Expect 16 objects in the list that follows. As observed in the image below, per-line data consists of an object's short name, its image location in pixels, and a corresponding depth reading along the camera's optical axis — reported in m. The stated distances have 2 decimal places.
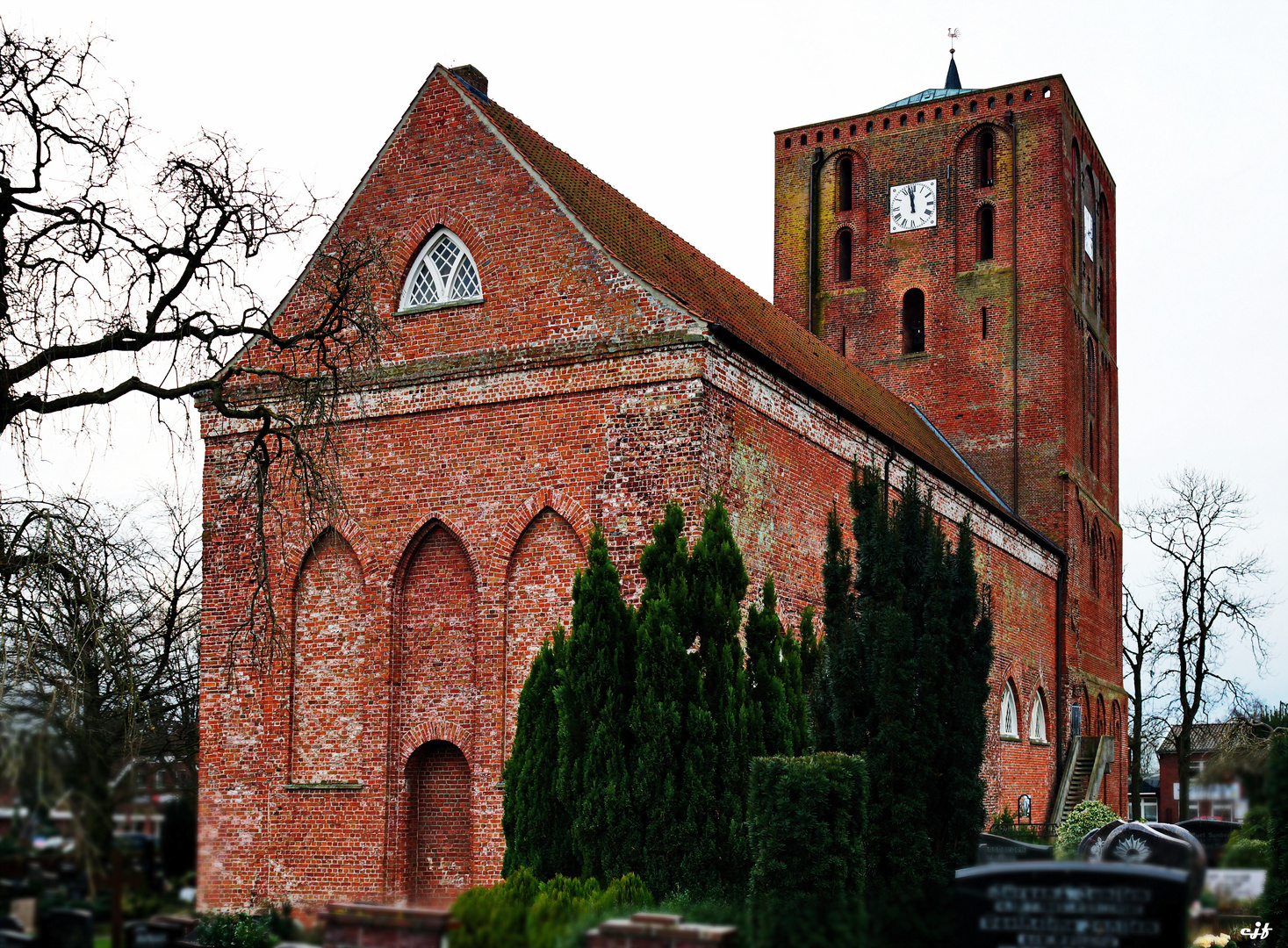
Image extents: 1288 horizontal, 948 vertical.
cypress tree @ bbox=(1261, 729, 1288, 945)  11.17
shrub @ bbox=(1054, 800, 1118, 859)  20.14
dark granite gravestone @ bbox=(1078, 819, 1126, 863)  14.94
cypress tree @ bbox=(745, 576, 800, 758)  13.08
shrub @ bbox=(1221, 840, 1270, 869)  9.59
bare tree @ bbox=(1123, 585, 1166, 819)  38.59
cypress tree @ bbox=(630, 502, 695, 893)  12.28
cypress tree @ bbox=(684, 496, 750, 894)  12.34
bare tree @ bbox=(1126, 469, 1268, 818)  35.59
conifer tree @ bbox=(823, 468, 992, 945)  13.08
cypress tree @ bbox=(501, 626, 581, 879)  12.84
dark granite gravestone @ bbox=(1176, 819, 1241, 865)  17.67
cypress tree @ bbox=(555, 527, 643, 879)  12.38
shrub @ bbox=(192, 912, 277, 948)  14.08
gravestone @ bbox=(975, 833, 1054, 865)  8.98
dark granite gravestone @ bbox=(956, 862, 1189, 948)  6.33
